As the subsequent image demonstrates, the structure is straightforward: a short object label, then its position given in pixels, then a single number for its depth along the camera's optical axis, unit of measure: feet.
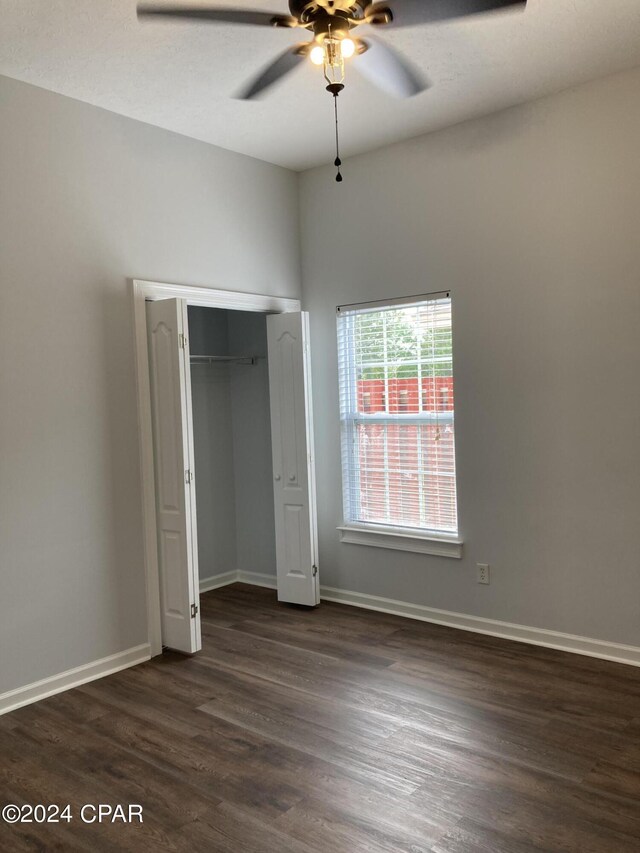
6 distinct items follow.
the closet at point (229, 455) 13.15
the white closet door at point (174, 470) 13.02
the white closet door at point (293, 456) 15.70
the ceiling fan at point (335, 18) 8.00
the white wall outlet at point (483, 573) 13.88
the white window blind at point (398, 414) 14.48
